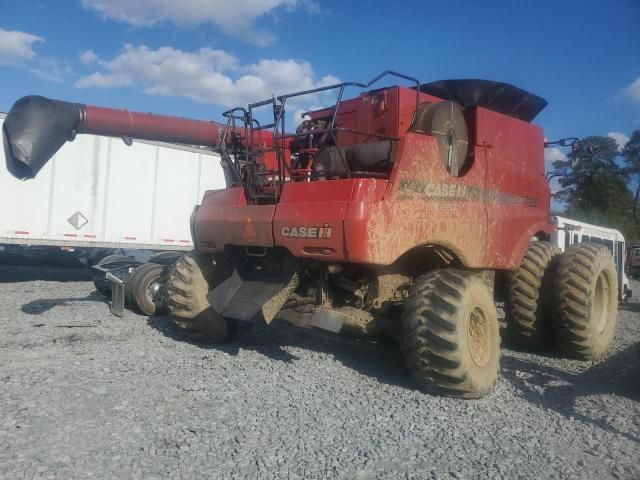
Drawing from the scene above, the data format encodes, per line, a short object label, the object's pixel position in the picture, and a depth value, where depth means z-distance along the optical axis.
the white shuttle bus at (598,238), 12.25
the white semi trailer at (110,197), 10.99
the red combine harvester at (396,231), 4.78
